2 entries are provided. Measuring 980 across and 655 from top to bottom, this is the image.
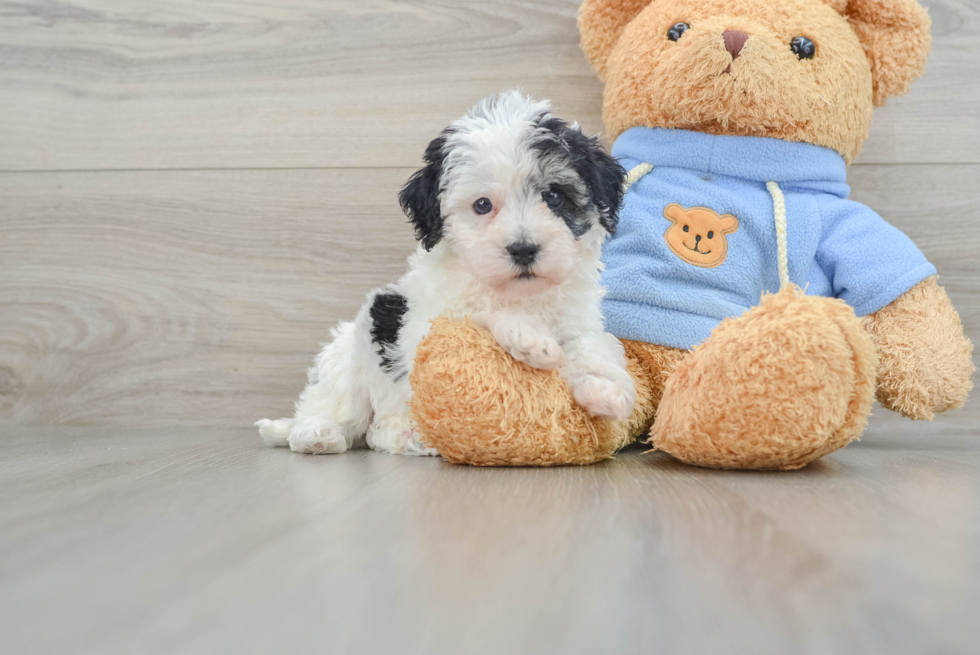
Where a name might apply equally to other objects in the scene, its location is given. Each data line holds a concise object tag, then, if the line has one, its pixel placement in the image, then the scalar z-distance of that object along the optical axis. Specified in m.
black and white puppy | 0.60
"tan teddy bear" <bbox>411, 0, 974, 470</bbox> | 0.65
